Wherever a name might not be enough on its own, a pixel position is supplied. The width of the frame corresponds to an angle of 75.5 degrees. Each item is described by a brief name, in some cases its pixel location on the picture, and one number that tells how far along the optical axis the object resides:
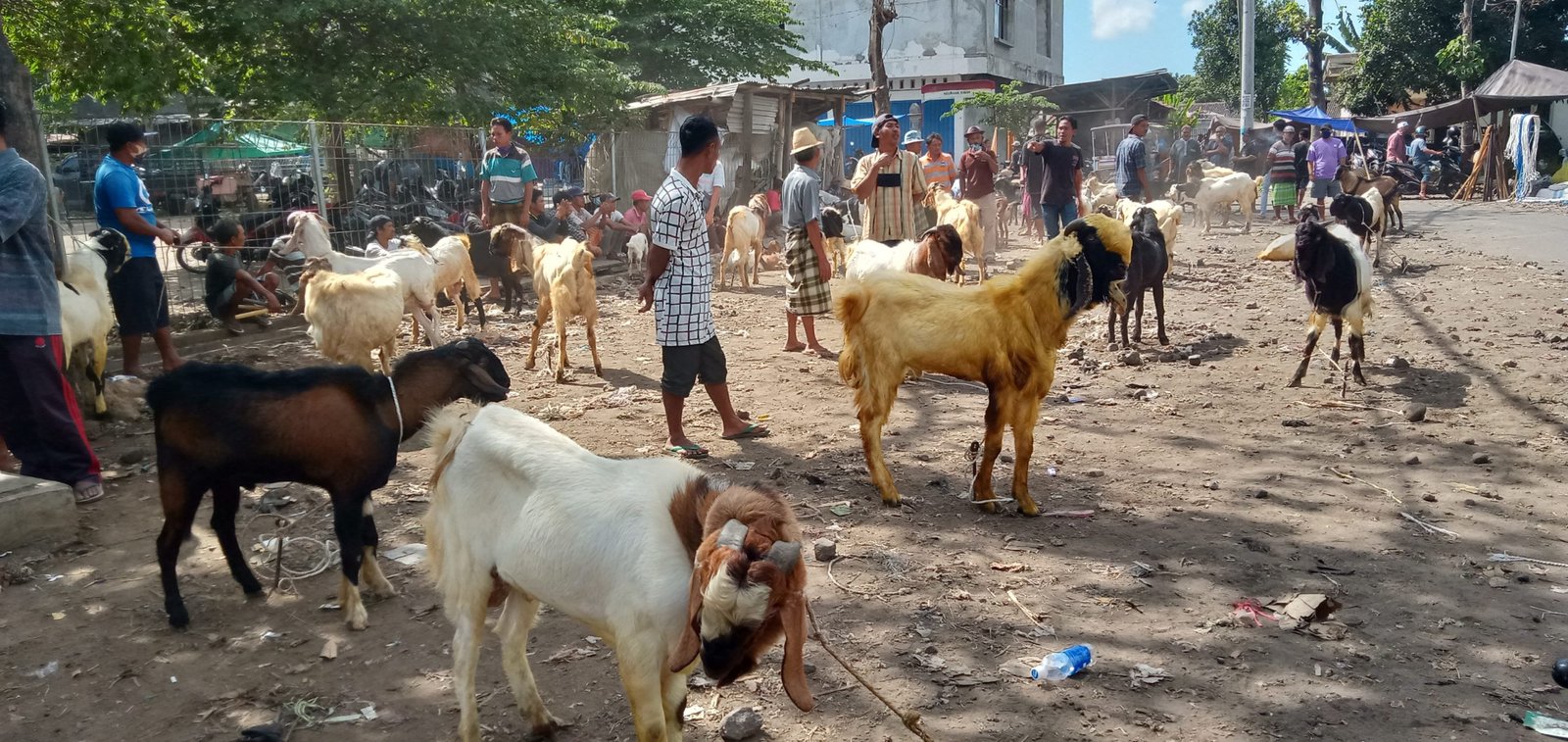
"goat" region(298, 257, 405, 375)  7.58
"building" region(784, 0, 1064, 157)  37.03
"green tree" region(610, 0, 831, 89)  24.80
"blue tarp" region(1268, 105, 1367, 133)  28.25
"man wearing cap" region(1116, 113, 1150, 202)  14.13
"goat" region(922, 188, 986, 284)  12.98
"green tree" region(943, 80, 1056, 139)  29.39
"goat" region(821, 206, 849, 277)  11.40
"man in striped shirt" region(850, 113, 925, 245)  9.13
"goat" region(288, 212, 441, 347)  9.41
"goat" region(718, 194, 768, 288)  13.73
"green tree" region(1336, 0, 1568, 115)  32.59
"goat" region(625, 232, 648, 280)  14.33
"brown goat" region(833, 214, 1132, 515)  5.35
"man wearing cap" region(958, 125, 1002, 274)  15.01
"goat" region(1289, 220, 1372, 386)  7.98
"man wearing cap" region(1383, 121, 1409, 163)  26.83
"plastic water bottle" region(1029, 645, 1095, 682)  3.71
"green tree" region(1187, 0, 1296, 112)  42.22
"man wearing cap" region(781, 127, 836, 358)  8.30
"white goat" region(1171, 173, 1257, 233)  20.22
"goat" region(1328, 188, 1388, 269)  13.26
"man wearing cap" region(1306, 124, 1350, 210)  20.08
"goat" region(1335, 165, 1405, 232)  16.91
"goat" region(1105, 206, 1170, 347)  9.25
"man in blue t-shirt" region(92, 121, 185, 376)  7.09
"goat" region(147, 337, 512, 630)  4.05
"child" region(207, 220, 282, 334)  10.19
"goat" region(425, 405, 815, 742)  2.31
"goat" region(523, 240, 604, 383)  8.60
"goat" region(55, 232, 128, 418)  6.91
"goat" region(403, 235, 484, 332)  10.46
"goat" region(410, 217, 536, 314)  11.66
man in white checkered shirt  6.02
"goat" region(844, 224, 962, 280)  8.37
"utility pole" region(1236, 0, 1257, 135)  21.22
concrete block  5.02
